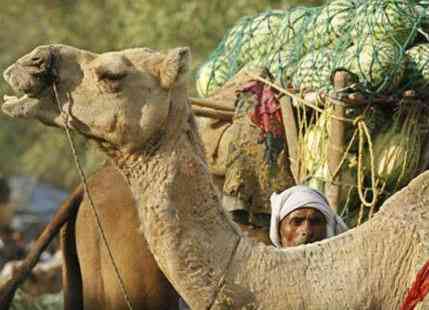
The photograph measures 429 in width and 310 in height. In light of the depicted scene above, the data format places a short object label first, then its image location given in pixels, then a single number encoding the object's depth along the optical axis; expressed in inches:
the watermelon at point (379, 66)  589.6
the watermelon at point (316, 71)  610.5
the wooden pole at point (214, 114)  663.1
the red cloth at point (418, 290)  407.2
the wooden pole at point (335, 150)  602.2
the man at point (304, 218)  535.5
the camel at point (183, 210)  408.5
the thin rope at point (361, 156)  597.0
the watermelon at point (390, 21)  604.4
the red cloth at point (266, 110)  649.0
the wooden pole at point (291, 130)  638.5
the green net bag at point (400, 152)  599.2
